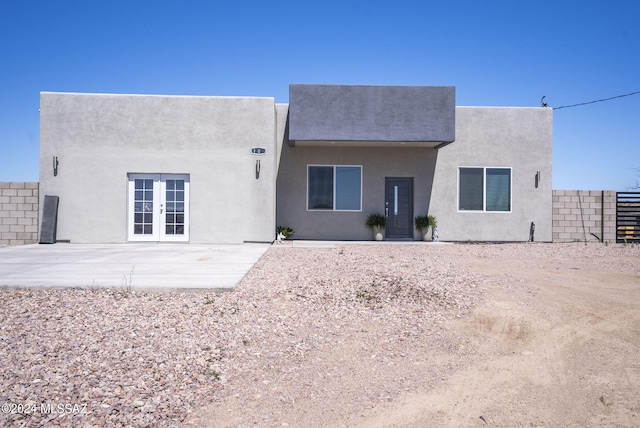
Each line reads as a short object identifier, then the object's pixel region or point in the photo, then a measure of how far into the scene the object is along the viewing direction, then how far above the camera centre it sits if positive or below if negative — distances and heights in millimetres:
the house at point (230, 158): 13039 +1712
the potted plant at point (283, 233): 14219 -431
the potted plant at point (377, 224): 14766 -126
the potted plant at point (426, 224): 14945 -122
